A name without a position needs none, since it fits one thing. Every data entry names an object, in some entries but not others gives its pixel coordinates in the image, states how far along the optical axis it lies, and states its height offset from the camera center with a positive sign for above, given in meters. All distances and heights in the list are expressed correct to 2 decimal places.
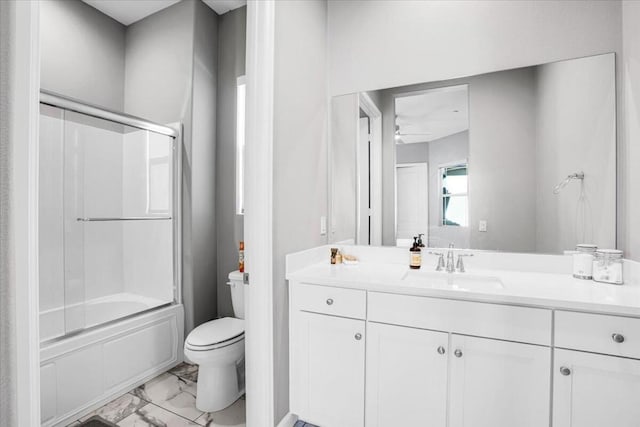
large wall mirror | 1.56 +0.30
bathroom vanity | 1.12 -0.56
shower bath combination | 1.86 -0.30
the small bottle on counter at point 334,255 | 1.93 -0.27
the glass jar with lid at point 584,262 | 1.48 -0.24
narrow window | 2.67 +0.55
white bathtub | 1.70 -0.89
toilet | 1.82 -0.90
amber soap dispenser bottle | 1.81 -0.27
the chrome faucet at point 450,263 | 1.72 -0.29
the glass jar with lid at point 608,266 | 1.37 -0.25
